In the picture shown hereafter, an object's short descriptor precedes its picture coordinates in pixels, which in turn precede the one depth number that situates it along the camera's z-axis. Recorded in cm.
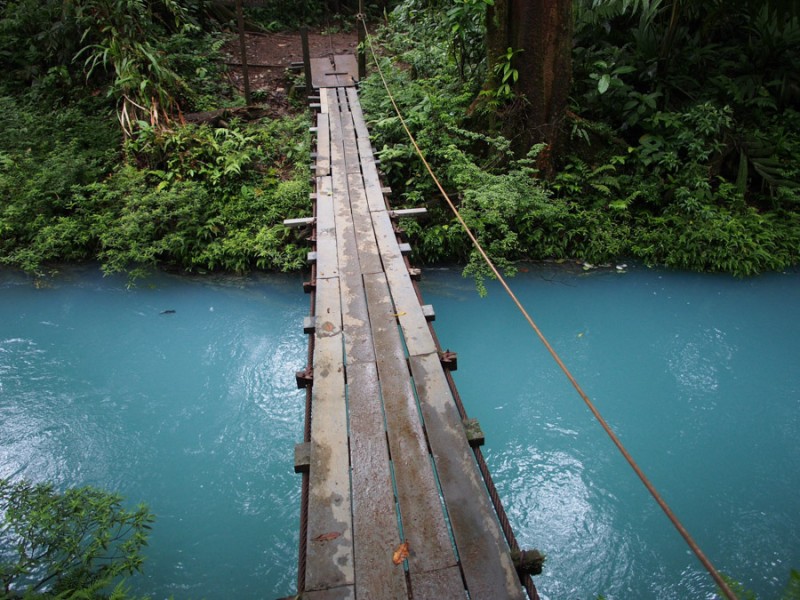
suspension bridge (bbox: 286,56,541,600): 190
